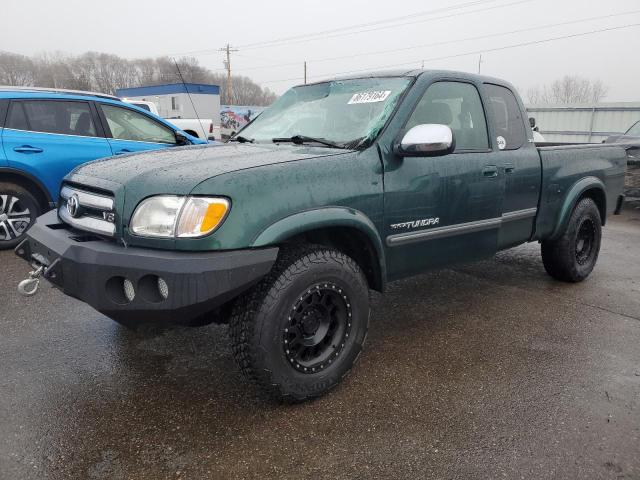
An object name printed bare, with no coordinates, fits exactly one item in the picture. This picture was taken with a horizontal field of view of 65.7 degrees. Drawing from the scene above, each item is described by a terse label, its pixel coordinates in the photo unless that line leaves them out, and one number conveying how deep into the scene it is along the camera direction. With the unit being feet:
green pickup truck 7.25
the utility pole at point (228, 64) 169.32
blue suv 17.28
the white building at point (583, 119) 57.31
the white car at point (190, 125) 39.51
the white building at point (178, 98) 83.82
